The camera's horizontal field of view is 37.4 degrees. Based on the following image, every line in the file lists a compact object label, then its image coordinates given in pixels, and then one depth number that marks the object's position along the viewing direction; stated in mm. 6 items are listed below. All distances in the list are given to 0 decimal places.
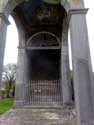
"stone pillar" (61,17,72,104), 8375
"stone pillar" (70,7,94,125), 3434
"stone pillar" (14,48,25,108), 8414
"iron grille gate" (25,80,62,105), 9000
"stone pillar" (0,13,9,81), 4156
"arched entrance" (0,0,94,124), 3461
